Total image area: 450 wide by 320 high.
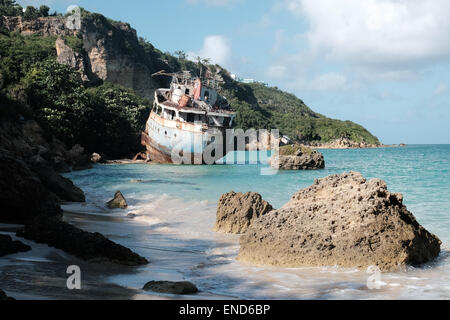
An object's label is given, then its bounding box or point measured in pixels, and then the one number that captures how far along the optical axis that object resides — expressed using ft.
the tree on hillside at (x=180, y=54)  453.58
